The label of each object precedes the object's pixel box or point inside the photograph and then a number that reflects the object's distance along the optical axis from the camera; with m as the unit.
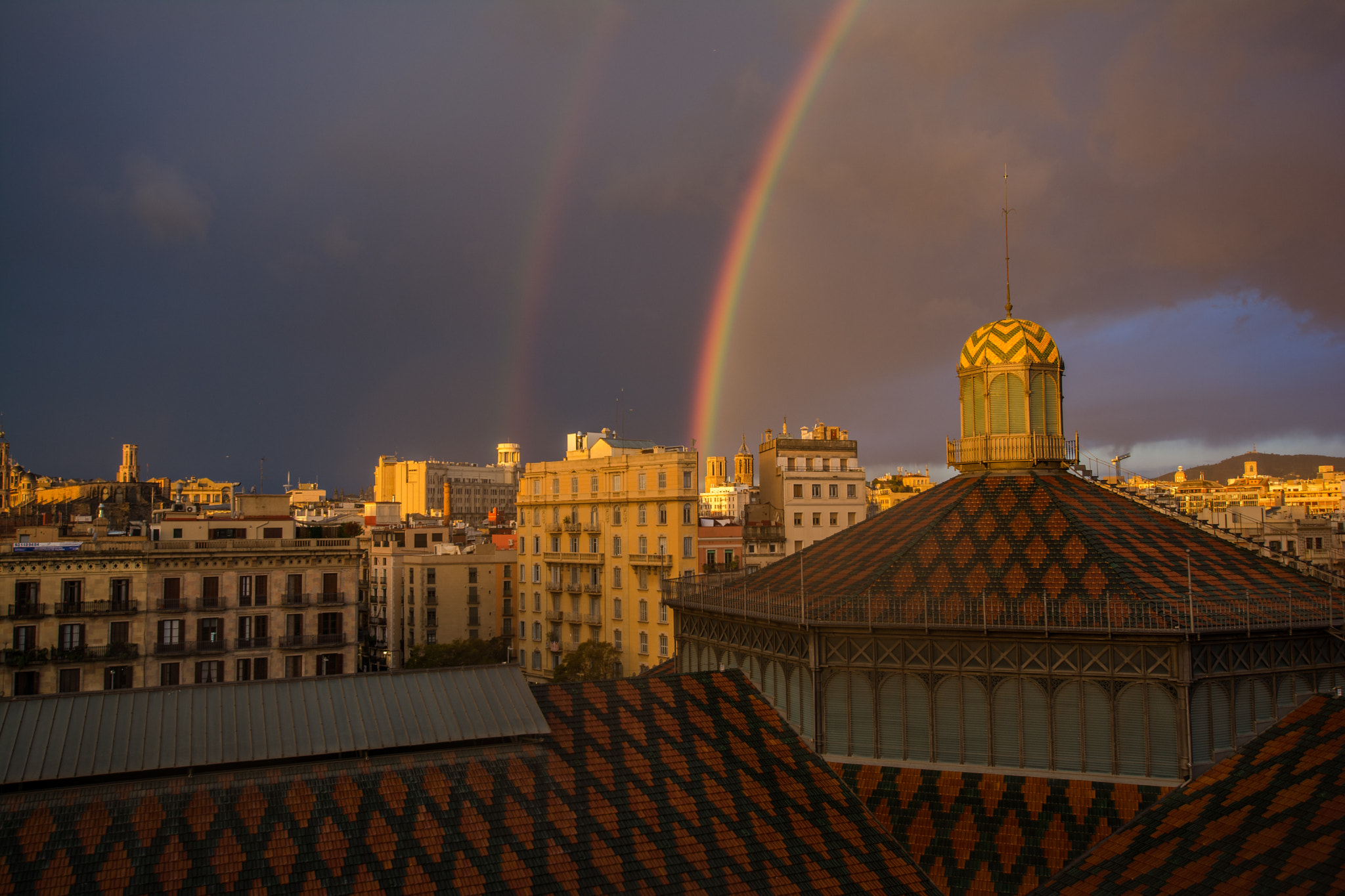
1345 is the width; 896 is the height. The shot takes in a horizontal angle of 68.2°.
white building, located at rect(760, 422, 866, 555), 94.31
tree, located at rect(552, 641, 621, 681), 72.12
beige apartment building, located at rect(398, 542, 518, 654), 98.31
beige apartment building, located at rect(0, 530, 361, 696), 55.69
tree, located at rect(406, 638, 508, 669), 80.44
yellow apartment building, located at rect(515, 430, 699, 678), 76.31
